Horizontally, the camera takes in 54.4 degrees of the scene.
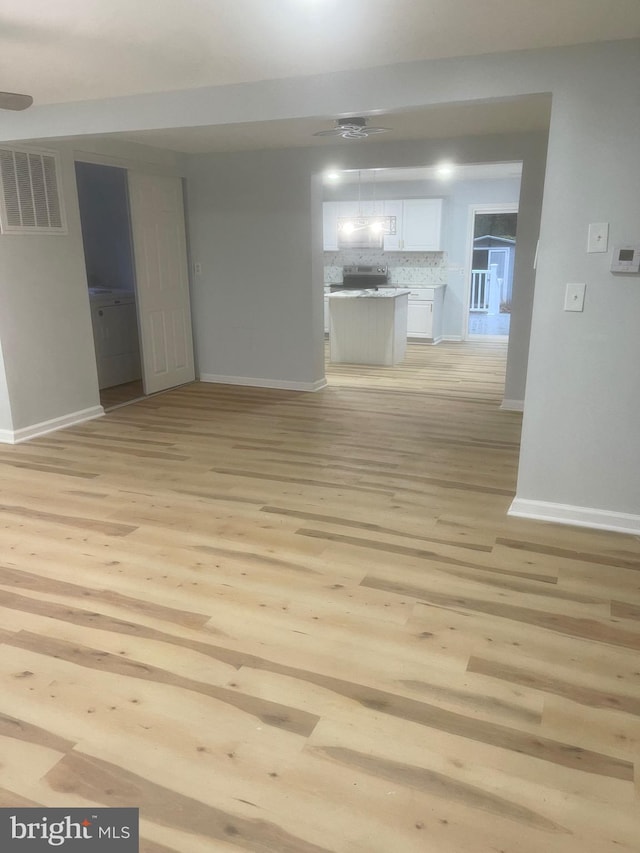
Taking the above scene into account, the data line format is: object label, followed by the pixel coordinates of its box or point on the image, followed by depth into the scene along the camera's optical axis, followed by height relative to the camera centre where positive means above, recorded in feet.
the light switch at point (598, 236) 9.50 +0.34
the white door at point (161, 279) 19.16 -0.61
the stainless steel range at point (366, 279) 32.48 -1.00
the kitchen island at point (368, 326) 24.93 -2.66
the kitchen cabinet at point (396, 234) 30.78 +1.26
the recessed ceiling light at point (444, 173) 26.62 +3.73
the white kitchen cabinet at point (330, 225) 32.24 +1.74
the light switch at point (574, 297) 9.85 -0.59
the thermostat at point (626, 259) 9.38 +0.00
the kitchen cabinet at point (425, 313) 30.76 -2.59
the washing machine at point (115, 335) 21.08 -2.56
